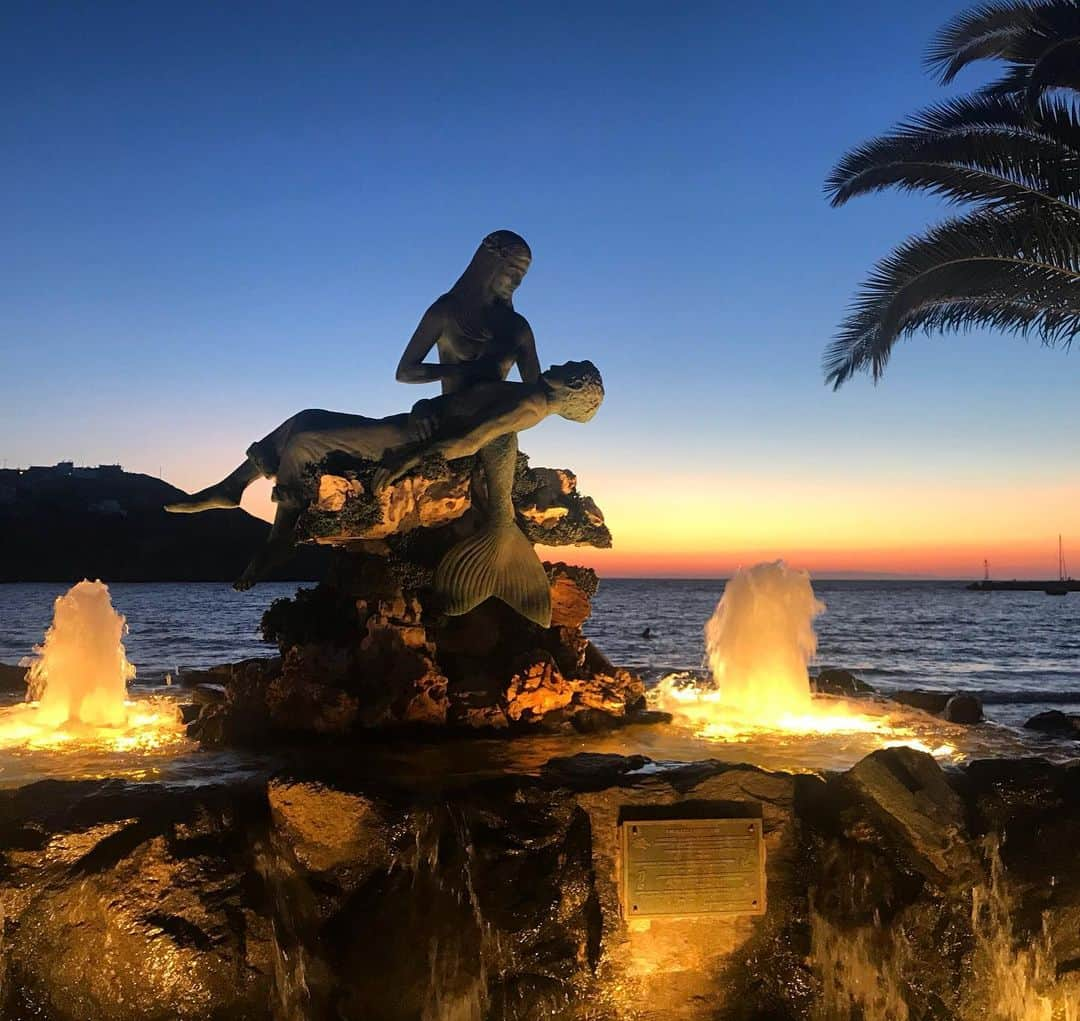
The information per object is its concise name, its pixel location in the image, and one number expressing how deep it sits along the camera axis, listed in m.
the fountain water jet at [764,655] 9.12
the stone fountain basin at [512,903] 4.68
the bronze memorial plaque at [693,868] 4.83
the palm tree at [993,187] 8.47
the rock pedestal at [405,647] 6.95
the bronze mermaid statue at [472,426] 7.25
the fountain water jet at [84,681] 8.43
